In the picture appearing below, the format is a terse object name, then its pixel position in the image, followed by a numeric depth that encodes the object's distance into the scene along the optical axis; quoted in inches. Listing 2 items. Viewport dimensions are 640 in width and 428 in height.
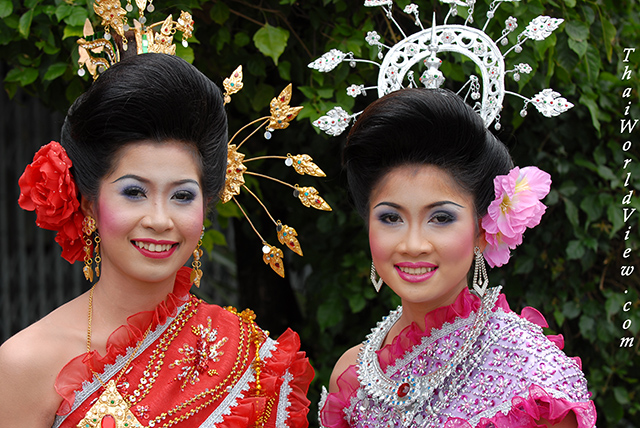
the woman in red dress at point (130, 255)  66.5
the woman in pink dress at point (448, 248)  67.1
